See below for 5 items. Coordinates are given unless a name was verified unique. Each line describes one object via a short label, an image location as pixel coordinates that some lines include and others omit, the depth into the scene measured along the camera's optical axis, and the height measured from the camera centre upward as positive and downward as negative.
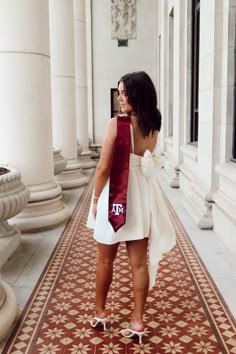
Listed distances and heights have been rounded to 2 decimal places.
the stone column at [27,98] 5.58 +0.17
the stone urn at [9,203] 4.57 -0.94
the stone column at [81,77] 12.73 +0.95
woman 2.91 -0.59
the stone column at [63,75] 9.25 +0.74
